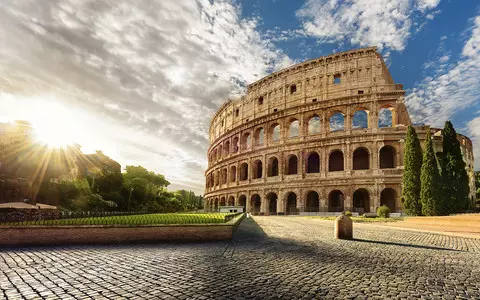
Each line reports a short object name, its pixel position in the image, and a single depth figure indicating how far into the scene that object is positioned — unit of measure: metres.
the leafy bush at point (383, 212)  22.80
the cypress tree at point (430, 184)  20.77
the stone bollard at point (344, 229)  11.56
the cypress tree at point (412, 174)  22.68
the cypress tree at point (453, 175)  21.27
